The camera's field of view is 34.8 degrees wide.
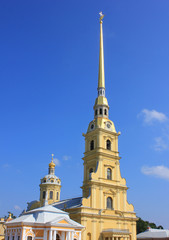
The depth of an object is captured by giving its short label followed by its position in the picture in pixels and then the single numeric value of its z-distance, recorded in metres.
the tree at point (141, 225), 73.12
